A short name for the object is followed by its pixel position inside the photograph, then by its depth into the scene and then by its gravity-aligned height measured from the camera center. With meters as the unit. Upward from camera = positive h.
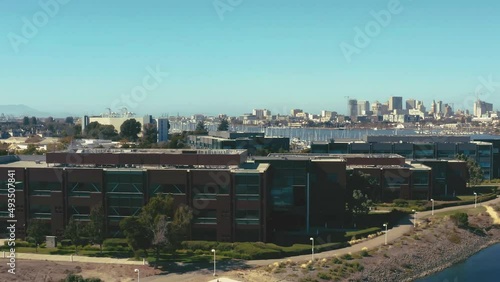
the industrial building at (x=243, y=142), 85.68 -3.09
